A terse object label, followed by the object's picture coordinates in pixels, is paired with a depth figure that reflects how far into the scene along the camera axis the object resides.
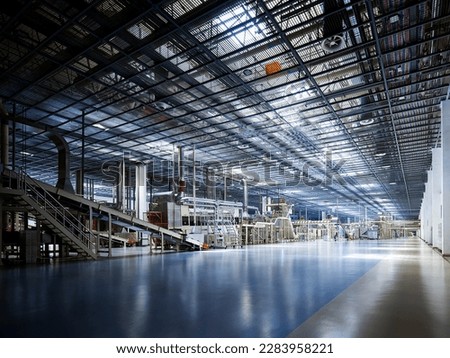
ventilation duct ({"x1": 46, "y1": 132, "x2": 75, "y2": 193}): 17.05
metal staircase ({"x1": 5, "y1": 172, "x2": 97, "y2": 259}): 13.35
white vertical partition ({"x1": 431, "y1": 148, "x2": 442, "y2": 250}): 21.65
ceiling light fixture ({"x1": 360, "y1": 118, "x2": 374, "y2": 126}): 19.95
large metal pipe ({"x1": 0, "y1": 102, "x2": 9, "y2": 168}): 15.09
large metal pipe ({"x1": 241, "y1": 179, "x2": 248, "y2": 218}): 32.77
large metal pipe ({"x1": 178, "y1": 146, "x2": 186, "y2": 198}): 23.10
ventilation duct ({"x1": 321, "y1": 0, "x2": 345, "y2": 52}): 10.90
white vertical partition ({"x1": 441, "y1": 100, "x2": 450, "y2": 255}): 15.85
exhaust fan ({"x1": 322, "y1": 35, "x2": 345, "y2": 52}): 12.50
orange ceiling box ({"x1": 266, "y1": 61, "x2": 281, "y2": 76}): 14.30
